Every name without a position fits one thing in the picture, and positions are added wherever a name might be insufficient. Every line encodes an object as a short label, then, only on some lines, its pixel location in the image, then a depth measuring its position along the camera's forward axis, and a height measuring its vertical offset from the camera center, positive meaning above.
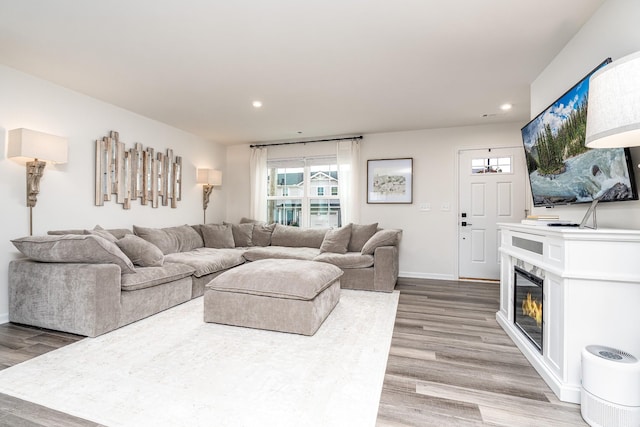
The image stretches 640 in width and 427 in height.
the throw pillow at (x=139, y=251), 3.12 -0.40
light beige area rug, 1.57 -1.02
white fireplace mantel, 1.59 -0.45
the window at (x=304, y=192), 5.62 +0.39
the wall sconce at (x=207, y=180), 5.40 +0.58
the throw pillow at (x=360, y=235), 4.69 -0.33
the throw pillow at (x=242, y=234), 5.35 -0.37
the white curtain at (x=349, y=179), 5.29 +0.59
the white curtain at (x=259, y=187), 5.91 +0.50
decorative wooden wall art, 3.80 +0.53
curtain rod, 5.38 +1.33
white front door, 4.62 +0.19
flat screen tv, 1.77 +0.36
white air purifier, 1.41 -0.82
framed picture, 5.12 +0.56
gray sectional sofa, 2.57 -0.60
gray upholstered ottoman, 2.62 -0.76
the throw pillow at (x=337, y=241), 4.58 -0.41
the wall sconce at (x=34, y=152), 2.82 +0.57
